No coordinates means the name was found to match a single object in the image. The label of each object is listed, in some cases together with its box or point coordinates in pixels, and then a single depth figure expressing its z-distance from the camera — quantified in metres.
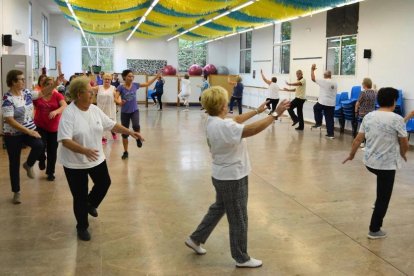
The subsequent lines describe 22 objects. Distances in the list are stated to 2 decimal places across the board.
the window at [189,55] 25.67
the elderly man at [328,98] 10.88
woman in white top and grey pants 3.07
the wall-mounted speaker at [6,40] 10.27
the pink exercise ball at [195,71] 22.70
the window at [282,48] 16.17
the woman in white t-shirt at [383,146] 3.95
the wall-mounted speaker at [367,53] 11.09
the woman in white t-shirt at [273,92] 13.70
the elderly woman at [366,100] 9.22
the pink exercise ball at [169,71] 22.57
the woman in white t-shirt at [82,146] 3.66
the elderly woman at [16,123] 4.79
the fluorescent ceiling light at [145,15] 11.01
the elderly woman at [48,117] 5.78
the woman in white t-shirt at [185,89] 18.52
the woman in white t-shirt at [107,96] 7.92
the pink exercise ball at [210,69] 22.98
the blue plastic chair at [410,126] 8.93
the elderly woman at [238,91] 16.86
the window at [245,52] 20.66
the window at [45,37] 20.48
